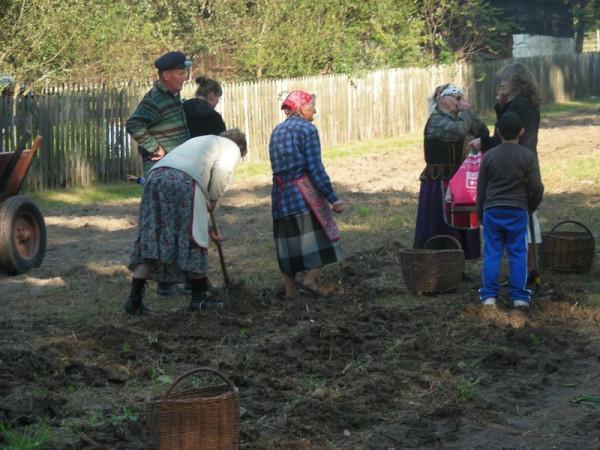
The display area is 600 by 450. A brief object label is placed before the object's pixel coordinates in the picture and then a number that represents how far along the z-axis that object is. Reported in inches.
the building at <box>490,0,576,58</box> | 1717.5
